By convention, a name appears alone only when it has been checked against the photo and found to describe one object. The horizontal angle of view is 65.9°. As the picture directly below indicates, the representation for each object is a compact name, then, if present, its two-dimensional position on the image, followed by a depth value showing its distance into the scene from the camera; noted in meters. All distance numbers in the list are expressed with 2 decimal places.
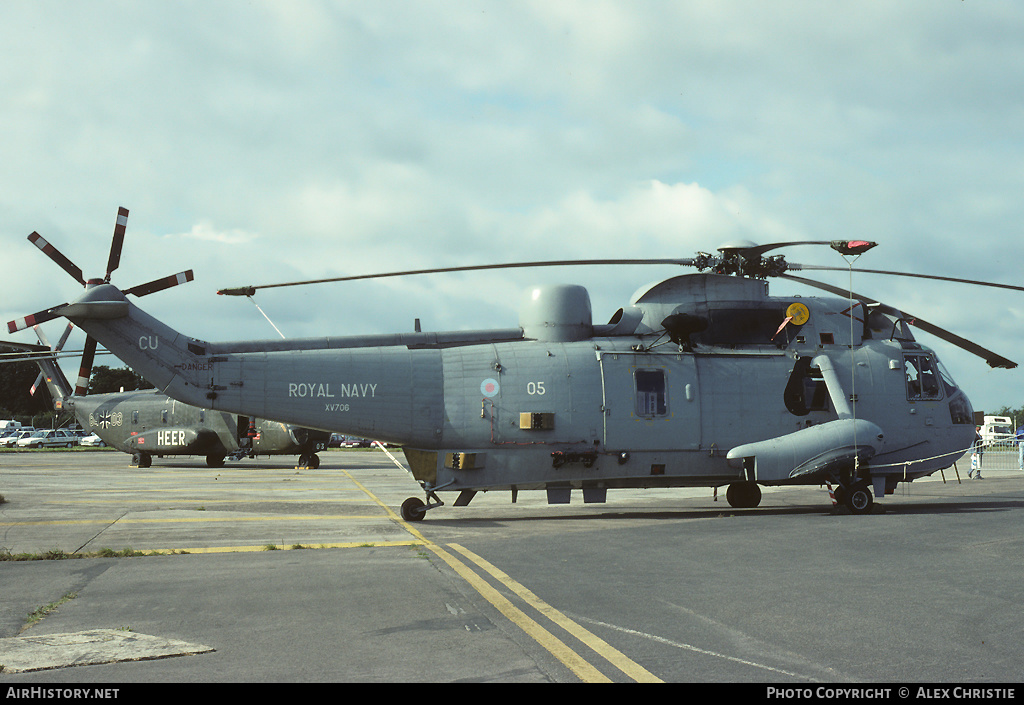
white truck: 62.33
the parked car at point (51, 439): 73.75
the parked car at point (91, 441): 81.39
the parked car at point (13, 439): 78.25
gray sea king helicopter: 15.65
